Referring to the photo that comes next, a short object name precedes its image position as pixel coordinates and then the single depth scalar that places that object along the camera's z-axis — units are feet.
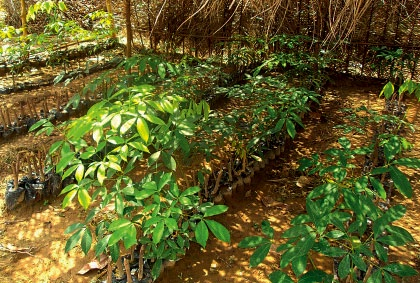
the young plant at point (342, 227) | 4.74
